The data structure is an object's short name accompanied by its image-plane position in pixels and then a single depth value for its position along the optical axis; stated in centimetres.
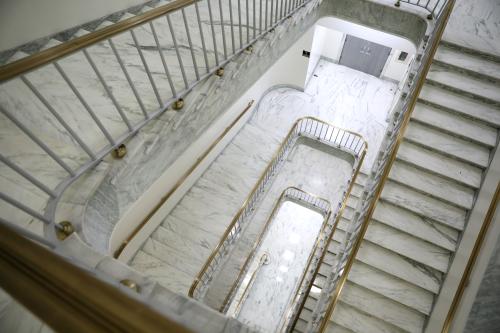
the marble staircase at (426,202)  467
